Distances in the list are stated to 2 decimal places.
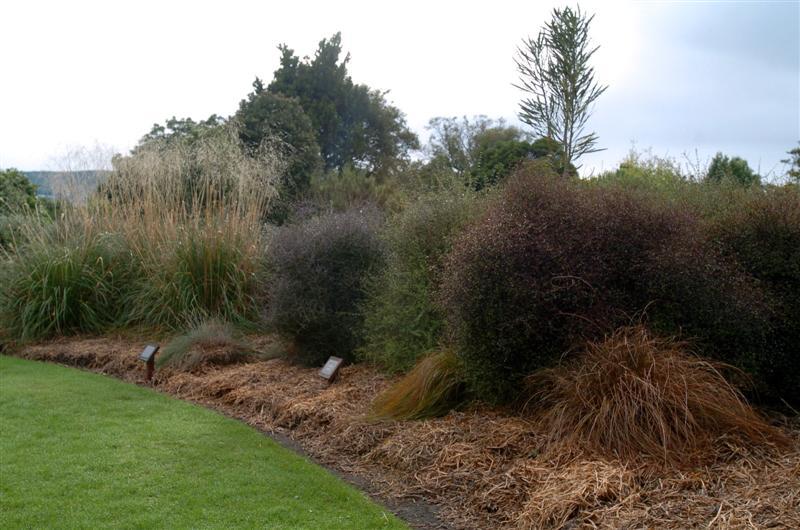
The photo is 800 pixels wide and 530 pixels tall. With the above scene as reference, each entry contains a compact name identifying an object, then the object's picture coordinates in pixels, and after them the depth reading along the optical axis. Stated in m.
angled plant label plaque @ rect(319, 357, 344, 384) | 8.52
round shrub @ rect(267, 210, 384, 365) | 9.59
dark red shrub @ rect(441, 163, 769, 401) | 6.19
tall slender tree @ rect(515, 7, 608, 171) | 8.70
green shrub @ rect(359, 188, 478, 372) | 8.09
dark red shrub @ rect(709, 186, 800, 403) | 6.55
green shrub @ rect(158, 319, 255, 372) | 10.22
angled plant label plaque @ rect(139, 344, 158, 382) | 9.77
